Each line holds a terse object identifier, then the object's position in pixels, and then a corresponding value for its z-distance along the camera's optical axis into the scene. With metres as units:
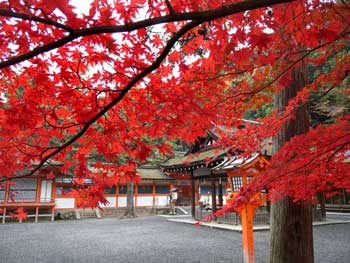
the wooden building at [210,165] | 10.35
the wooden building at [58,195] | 16.69
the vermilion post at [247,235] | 4.38
